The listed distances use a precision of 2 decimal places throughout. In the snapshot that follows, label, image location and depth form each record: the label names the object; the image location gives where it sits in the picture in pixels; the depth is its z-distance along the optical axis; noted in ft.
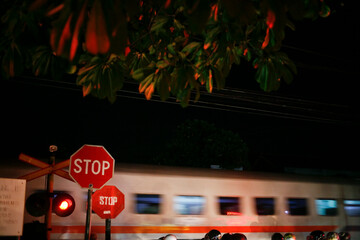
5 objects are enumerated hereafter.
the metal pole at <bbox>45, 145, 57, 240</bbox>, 24.45
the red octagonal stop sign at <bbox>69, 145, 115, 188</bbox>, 19.47
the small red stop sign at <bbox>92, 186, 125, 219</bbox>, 20.03
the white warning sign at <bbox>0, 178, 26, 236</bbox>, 21.01
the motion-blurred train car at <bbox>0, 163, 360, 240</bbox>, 34.06
